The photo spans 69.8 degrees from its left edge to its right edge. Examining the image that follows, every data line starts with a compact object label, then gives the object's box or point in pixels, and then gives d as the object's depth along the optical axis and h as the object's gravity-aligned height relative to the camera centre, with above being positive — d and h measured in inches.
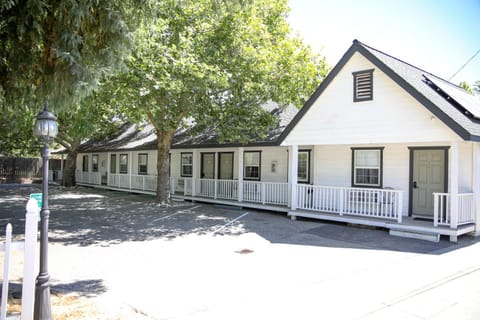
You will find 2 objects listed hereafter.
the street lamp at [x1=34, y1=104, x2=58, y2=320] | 168.1 -32.5
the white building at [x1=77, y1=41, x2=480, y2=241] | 388.2 +20.5
